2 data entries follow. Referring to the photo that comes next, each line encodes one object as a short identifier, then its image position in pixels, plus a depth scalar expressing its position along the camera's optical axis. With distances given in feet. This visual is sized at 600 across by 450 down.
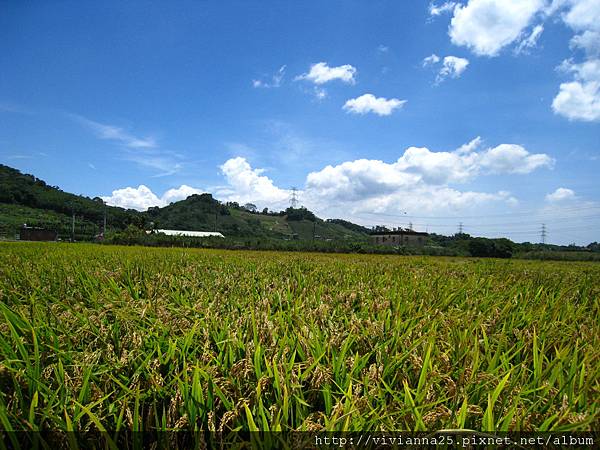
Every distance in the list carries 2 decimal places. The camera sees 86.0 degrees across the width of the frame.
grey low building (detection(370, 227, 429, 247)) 468.75
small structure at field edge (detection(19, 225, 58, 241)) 248.26
